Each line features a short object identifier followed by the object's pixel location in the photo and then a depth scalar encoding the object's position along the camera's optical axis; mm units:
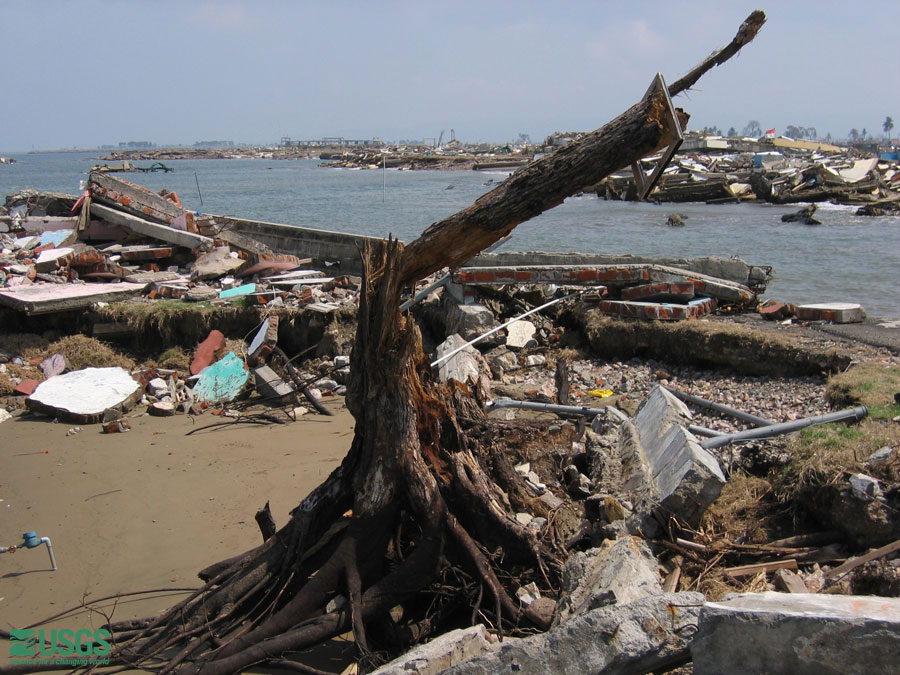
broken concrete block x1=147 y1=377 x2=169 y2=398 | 8359
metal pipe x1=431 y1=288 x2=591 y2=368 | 7105
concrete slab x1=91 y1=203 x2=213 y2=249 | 12469
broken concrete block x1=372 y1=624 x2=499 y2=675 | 2955
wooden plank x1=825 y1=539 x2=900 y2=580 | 3505
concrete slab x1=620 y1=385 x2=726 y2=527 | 3965
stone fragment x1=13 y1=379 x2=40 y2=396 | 8383
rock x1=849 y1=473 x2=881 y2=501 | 3805
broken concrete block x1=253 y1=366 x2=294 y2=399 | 8094
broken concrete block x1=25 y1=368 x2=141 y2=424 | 7676
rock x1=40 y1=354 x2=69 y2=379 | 8883
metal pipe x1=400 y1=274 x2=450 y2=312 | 9289
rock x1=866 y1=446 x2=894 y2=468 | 4062
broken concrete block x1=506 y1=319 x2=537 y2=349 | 8445
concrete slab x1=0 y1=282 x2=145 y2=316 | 9555
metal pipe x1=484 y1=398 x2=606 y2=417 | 5965
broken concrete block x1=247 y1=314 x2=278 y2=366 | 8961
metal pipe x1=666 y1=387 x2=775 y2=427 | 5402
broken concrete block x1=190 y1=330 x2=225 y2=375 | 9078
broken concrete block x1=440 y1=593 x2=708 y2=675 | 2602
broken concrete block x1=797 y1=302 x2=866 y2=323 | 7541
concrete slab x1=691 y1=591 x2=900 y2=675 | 2275
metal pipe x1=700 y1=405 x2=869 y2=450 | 4863
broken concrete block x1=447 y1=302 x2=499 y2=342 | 8570
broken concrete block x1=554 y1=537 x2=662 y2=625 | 3098
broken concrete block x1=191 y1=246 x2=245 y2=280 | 11578
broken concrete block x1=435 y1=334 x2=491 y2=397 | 7168
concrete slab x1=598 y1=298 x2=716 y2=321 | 7707
